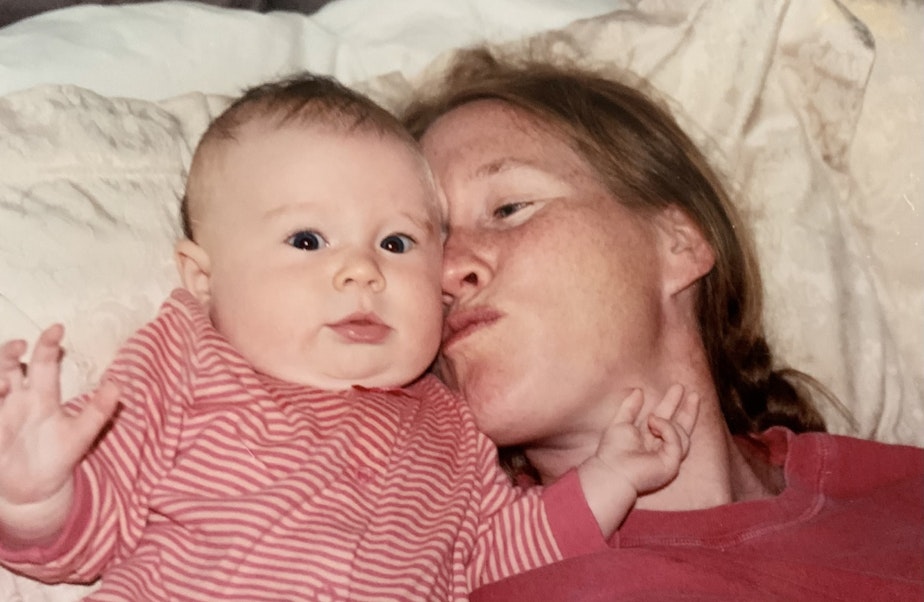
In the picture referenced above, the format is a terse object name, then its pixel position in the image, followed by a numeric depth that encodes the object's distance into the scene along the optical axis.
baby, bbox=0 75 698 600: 1.09
